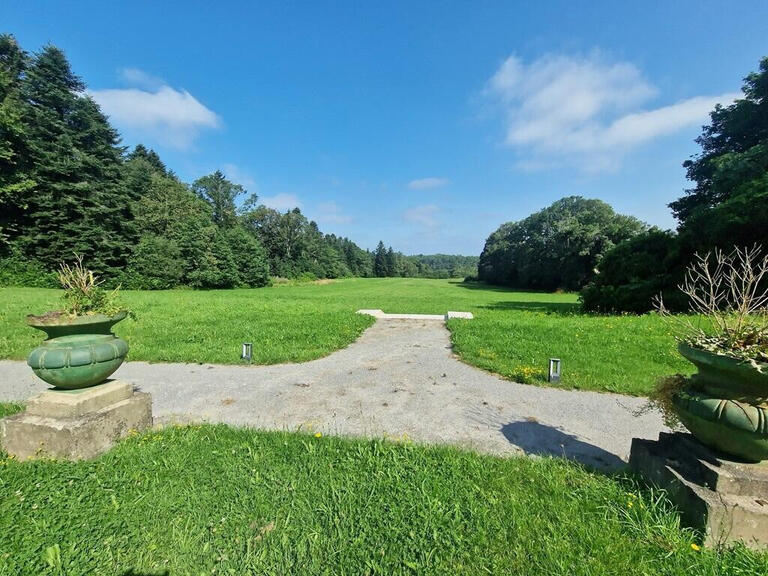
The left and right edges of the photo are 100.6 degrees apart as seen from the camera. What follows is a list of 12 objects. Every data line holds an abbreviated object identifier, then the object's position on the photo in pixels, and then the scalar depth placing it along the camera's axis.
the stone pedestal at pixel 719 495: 1.93
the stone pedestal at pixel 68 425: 2.84
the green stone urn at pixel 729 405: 1.90
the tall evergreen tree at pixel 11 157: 24.25
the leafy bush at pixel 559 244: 37.84
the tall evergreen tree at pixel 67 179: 27.45
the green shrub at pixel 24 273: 25.02
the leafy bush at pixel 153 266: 31.00
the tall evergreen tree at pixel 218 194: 53.06
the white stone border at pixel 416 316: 12.53
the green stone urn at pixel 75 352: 2.96
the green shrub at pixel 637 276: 13.59
